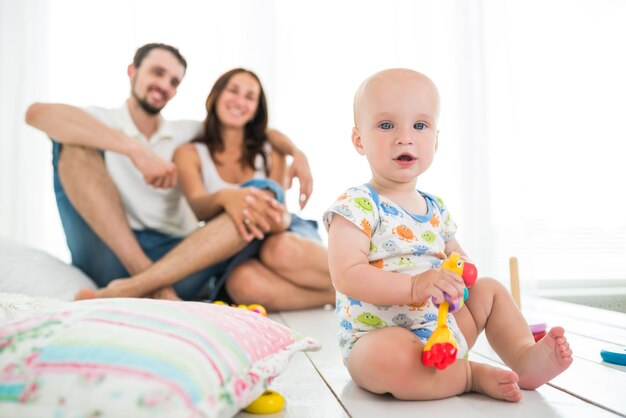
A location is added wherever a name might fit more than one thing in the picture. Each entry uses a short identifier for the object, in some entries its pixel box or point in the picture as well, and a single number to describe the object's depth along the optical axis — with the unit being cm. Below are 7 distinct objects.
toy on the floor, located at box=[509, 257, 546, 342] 171
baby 90
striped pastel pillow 64
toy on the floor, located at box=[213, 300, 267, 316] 178
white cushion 185
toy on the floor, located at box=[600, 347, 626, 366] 117
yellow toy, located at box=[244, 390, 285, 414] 86
